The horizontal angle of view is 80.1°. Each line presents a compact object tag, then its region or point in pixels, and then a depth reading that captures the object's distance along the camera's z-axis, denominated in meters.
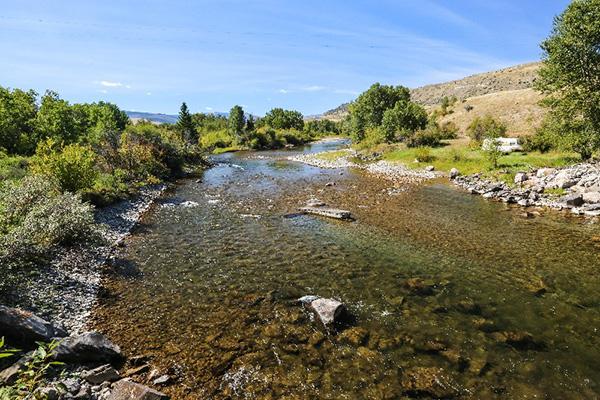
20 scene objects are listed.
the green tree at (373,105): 89.69
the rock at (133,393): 8.47
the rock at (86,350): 9.86
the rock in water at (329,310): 12.18
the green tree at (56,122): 49.24
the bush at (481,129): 56.56
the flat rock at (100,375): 9.27
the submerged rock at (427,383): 9.20
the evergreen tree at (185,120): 99.30
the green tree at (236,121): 110.51
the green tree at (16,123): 43.88
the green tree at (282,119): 147.91
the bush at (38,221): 14.21
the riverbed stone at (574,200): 26.75
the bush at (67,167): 23.95
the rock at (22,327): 9.92
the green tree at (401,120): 69.12
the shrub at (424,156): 51.70
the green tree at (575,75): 31.95
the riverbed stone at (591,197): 26.45
